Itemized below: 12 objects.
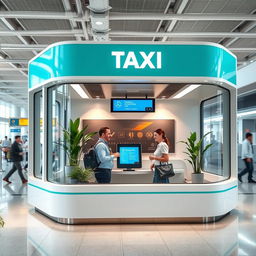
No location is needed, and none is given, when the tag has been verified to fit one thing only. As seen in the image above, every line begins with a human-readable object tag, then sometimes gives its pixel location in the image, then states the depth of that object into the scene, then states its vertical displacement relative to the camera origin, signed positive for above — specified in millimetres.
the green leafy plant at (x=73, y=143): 5211 -132
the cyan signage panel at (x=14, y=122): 16641 +661
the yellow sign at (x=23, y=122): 16797 +672
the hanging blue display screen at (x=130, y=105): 6812 +609
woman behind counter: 5379 -334
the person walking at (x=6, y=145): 17212 -538
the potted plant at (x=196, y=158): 5250 -404
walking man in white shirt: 9227 -663
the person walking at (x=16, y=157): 9445 -640
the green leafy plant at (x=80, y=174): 4977 -600
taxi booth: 4738 +168
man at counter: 5238 -460
